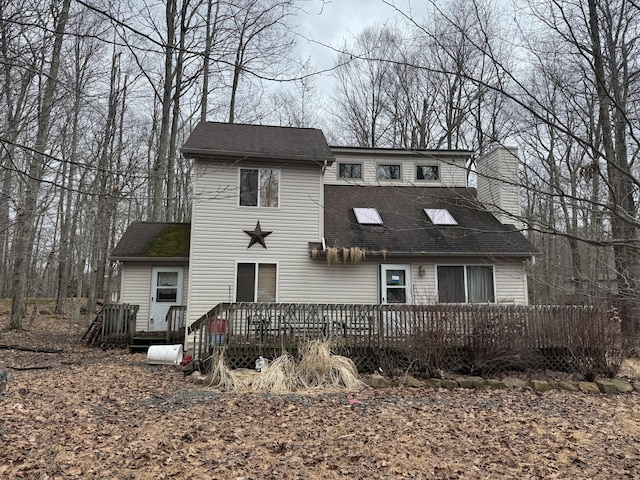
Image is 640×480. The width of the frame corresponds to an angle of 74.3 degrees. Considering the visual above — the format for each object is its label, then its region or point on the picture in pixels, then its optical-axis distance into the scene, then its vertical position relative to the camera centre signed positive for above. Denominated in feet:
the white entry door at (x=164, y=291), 40.70 +0.85
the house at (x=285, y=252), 37.04 +4.35
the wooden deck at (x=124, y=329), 37.42 -2.67
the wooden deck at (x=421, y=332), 26.58 -2.05
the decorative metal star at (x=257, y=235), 37.50 +5.73
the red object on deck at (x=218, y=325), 28.35 -1.69
